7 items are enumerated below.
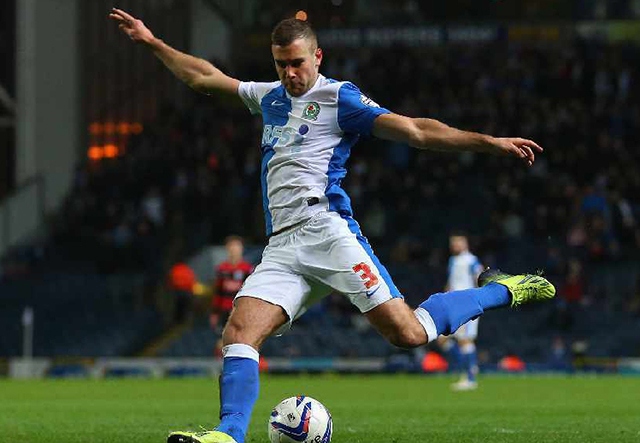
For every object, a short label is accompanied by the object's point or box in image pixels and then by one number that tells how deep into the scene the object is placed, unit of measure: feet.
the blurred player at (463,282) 66.18
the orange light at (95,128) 110.32
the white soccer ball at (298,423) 25.95
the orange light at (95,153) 110.01
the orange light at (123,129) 114.42
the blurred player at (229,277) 69.92
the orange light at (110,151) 111.86
